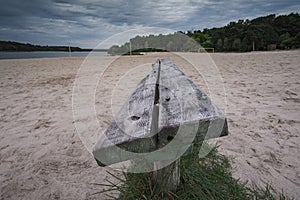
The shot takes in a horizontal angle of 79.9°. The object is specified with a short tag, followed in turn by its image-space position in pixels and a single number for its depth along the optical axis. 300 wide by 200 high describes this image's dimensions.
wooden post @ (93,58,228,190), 0.65
